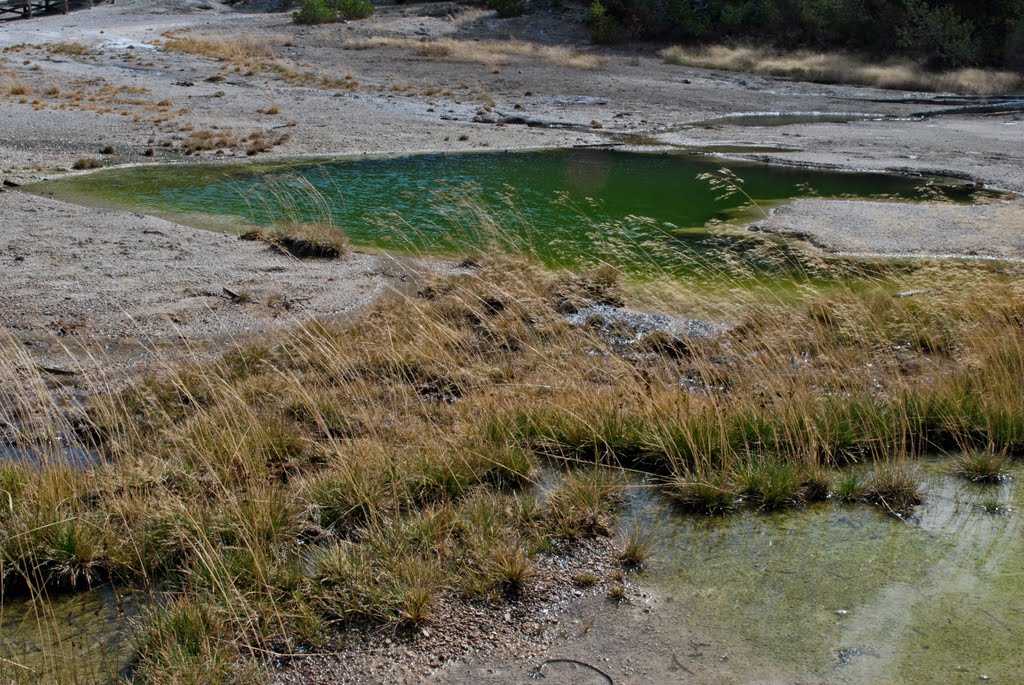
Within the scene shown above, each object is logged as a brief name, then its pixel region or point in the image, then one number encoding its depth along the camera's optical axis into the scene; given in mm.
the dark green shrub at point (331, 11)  52281
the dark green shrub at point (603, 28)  47156
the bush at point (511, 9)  53031
